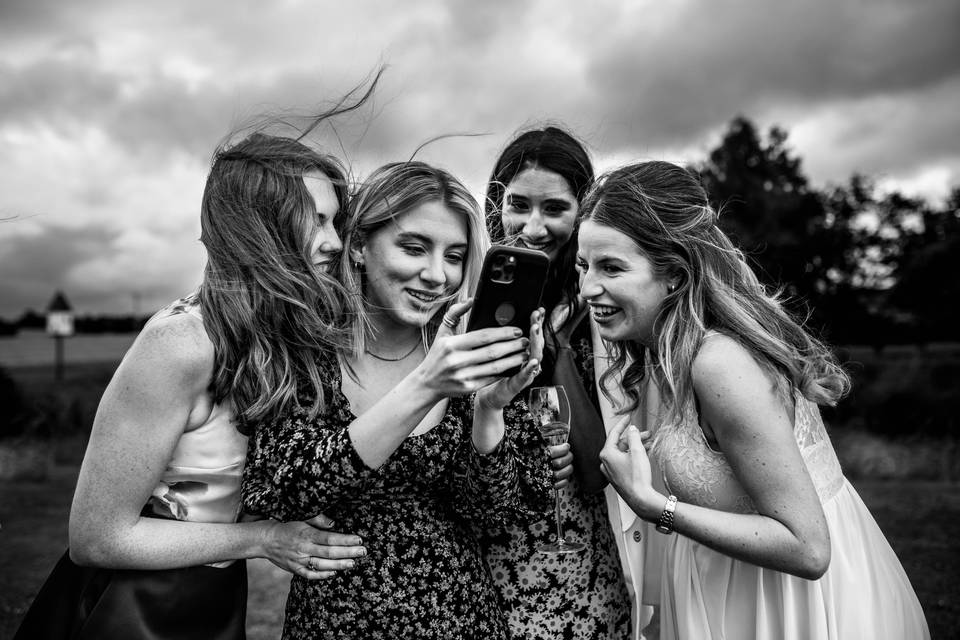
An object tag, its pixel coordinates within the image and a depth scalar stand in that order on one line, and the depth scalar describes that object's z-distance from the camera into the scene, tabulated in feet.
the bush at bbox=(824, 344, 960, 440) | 70.79
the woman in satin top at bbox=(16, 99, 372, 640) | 8.02
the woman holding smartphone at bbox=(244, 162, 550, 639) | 7.87
